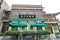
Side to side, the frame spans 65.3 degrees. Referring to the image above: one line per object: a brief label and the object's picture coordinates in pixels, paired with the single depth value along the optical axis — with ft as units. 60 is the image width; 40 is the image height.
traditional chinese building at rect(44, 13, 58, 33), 28.49
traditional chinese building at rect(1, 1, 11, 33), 27.82
